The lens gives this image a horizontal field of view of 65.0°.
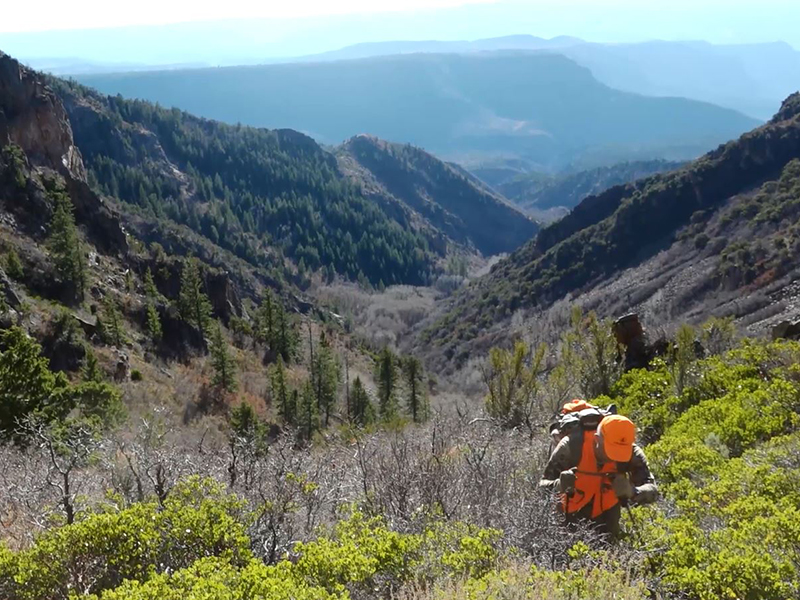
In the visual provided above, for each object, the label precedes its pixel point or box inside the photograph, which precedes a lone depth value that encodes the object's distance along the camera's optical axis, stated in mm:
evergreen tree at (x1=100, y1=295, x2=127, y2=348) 31094
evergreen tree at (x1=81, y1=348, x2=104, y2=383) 24055
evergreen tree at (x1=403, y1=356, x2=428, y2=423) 34719
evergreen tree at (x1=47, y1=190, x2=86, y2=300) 32906
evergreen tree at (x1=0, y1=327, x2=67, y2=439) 15224
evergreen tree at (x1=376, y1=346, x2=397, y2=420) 36344
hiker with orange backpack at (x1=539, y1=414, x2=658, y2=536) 5375
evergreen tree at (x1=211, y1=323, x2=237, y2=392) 33059
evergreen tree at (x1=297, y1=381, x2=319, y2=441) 30481
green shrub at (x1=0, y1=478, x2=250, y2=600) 4414
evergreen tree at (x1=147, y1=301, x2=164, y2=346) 35909
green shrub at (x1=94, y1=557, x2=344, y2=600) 3781
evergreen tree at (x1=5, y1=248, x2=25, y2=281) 30922
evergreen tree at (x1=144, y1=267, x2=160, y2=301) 40438
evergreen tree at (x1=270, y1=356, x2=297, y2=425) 31594
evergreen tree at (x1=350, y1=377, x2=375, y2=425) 33625
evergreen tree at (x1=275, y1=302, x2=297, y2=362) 43469
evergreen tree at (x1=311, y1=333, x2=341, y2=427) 36031
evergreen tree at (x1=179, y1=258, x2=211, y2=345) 40094
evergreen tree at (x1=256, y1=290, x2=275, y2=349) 43188
